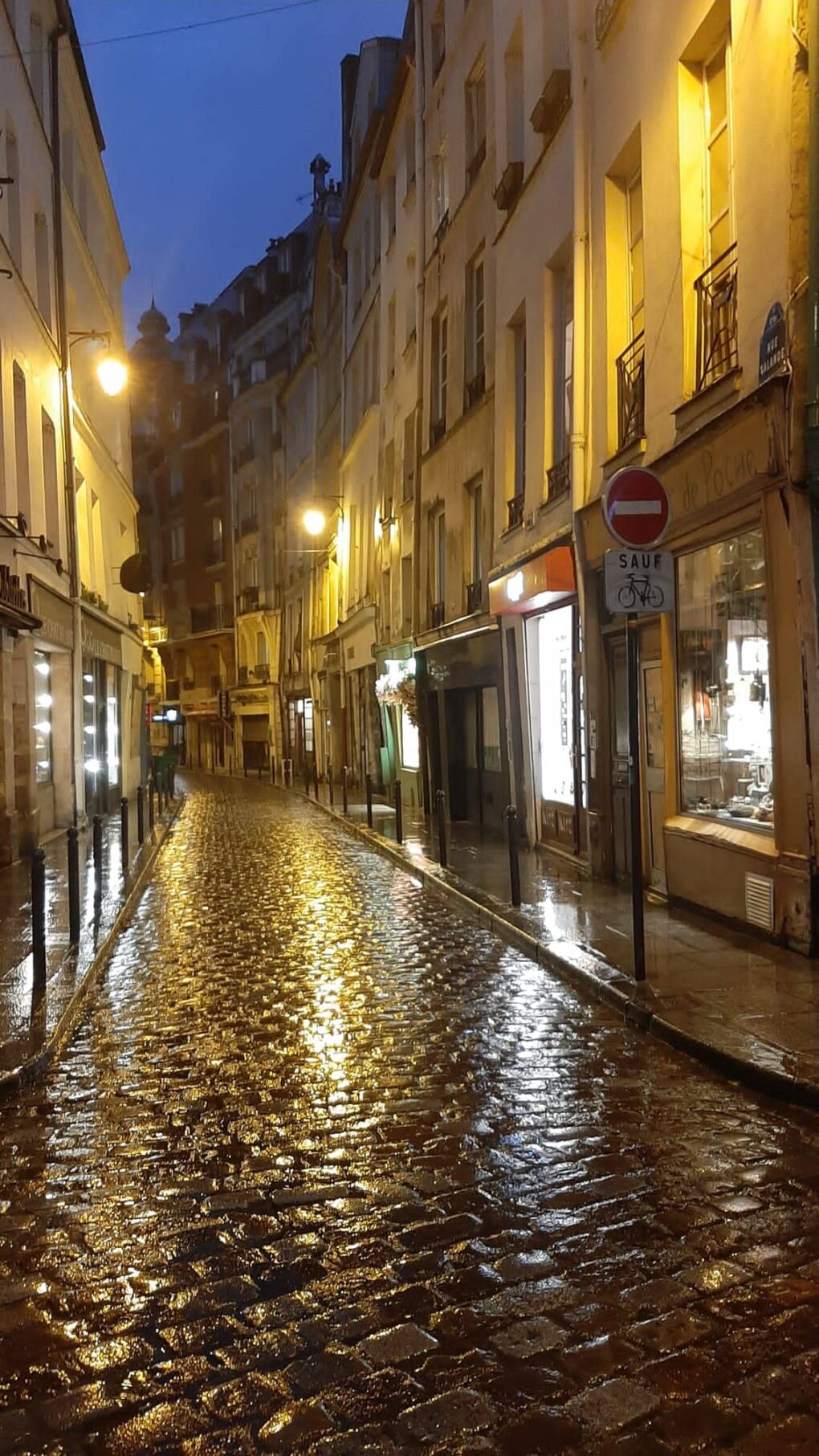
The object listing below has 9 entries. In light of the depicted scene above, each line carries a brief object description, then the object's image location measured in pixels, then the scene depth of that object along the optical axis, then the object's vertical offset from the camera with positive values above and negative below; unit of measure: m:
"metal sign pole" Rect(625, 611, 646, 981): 7.23 -0.08
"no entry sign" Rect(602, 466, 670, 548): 7.39 +1.47
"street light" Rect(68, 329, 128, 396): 17.73 +5.85
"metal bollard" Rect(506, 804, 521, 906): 10.38 -1.14
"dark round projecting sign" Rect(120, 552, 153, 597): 26.56 +4.10
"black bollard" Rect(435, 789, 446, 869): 13.30 -0.96
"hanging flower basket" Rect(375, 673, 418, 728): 21.73 +0.93
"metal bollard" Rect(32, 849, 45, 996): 7.74 -1.14
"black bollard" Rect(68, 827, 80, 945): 9.39 -1.21
